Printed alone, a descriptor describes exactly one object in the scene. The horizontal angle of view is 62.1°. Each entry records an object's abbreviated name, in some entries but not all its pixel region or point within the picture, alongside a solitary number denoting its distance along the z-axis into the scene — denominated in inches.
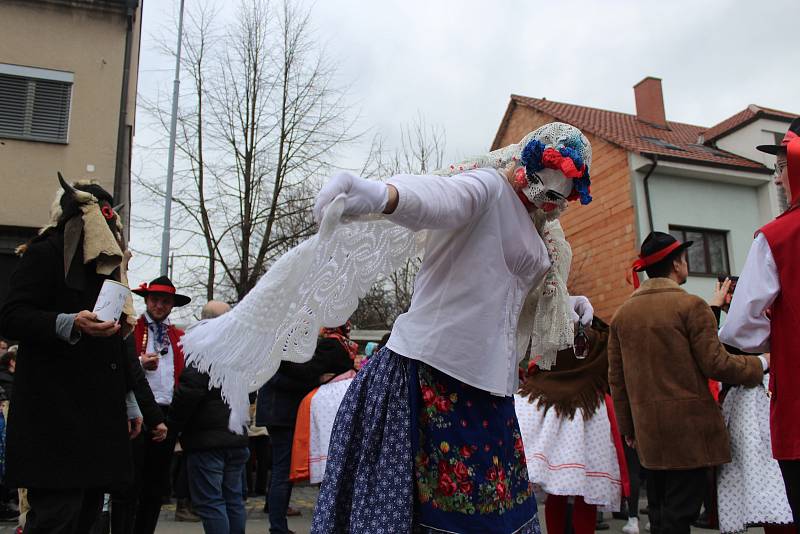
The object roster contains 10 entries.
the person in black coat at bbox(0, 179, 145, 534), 108.3
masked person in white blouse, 85.5
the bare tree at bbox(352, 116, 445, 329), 698.8
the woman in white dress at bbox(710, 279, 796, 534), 156.6
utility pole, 507.5
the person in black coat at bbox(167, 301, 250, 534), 171.3
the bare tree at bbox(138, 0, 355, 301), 585.6
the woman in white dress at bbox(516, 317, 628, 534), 178.5
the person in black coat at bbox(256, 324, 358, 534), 214.4
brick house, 665.6
